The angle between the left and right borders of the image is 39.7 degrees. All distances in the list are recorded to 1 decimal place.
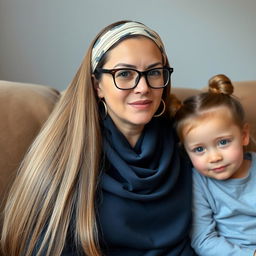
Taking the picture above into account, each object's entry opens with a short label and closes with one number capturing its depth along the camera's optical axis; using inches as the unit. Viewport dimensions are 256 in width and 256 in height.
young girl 41.9
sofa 43.1
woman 39.2
